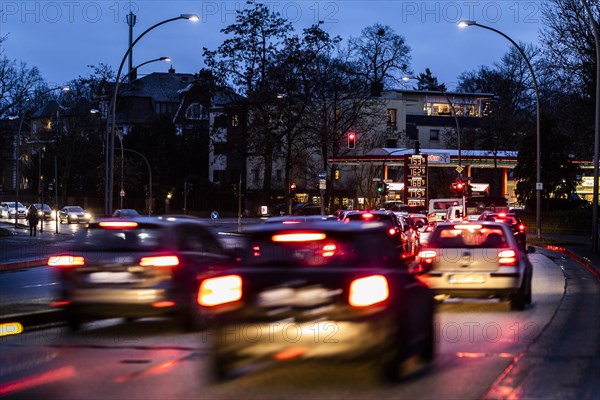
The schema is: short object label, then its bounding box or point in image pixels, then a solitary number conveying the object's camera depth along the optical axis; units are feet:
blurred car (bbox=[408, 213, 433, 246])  139.60
